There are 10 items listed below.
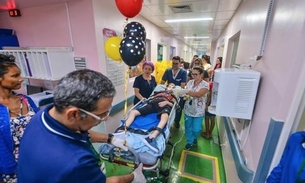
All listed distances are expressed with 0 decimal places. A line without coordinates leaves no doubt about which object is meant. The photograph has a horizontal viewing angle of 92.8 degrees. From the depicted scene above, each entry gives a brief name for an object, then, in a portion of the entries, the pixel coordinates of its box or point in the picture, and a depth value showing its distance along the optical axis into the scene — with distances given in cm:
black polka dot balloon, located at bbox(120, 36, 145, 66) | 163
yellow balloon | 200
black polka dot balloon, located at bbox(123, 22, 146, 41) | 180
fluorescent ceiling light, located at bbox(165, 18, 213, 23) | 399
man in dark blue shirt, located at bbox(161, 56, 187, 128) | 310
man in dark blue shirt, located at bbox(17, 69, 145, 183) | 64
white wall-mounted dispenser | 145
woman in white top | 235
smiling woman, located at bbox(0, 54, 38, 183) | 111
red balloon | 171
